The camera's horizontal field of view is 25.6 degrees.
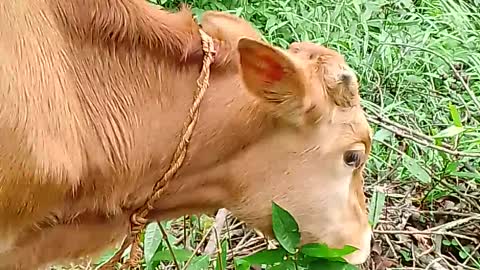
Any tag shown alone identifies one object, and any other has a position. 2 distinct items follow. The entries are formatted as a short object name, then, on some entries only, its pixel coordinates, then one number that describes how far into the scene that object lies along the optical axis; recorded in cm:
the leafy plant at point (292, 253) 267
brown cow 235
